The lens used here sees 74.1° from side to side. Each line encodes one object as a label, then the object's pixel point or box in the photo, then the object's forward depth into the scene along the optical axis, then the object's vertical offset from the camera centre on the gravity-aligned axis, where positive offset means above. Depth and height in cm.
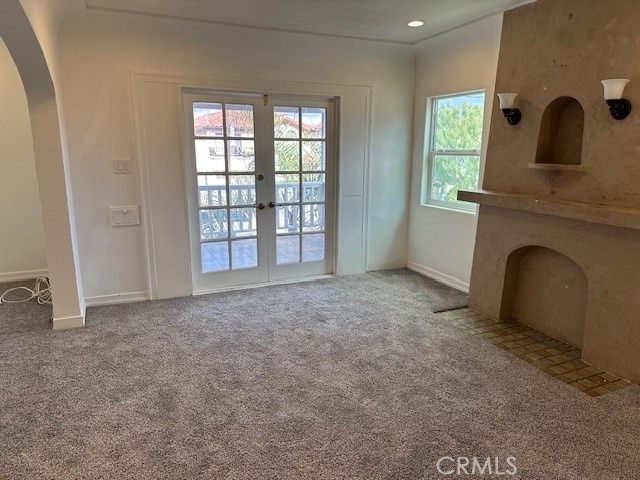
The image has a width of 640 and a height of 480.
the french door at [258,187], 410 -29
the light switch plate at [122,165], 377 -6
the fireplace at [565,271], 263 -82
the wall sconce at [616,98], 251 +36
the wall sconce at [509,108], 324 +39
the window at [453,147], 413 +11
